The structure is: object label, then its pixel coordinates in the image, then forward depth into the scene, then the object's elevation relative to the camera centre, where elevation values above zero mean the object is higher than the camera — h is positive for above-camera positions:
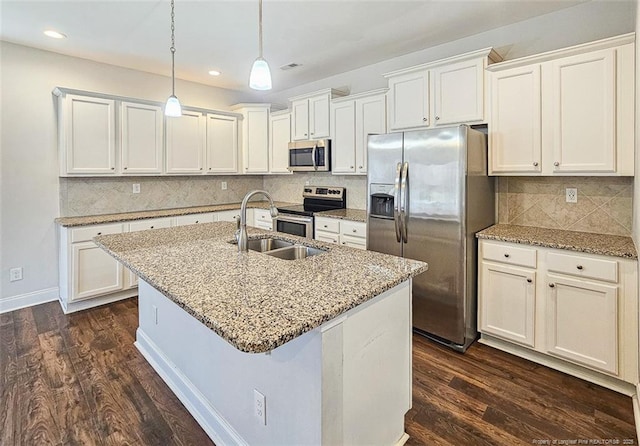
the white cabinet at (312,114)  4.11 +1.28
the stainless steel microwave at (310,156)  4.13 +0.77
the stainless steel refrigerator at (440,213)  2.55 +0.03
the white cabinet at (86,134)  3.46 +0.87
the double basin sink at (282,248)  2.18 -0.20
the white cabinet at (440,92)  2.77 +1.08
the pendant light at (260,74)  1.92 +0.80
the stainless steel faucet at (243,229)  2.02 -0.07
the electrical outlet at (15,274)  3.52 -0.57
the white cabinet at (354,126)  3.60 +1.00
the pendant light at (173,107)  2.44 +0.78
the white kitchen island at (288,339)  1.18 -0.50
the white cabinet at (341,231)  3.50 -0.15
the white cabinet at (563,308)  2.09 -0.61
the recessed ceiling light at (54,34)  3.07 +1.67
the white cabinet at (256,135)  4.91 +1.18
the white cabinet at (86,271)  3.39 -0.54
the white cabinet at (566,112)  2.21 +0.74
